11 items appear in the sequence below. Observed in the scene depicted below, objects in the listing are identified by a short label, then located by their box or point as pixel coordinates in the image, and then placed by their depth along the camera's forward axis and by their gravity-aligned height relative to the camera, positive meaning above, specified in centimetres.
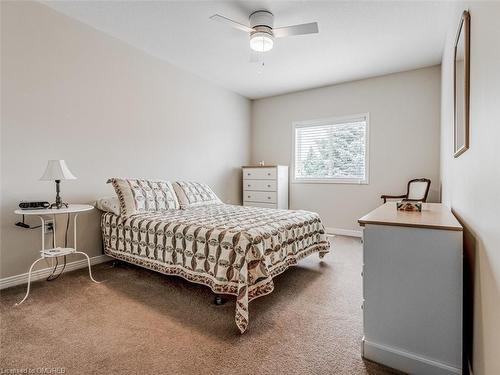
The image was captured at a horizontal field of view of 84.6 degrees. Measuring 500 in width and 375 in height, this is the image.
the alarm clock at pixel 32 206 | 236 -18
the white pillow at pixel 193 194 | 347 -10
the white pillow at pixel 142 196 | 290 -11
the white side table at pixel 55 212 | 224 -22
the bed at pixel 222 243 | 194 -49
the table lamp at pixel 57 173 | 238 +11
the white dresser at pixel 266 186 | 484 +2
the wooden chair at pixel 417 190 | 375 -3
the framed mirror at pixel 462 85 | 158 +67
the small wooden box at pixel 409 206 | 197 -13
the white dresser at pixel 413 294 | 133 -54
